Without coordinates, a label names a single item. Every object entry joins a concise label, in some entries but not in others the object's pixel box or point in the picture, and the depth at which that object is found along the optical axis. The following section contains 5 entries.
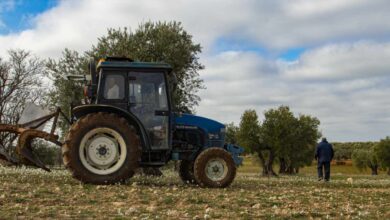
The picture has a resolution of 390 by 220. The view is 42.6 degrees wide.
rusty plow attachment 13.88
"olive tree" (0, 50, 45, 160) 42.38
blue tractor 12.76
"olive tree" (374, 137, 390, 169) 73.22
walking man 21.50
